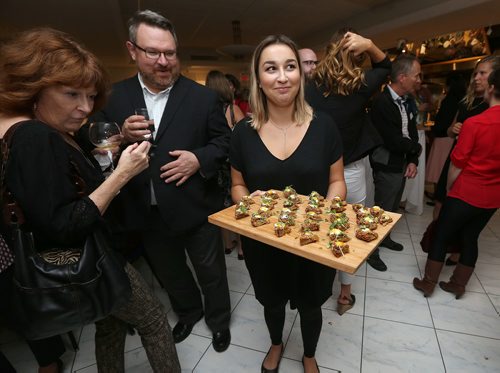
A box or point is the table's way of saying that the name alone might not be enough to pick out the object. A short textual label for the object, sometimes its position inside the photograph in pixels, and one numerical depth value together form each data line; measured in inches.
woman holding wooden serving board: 50.8
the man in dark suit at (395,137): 93.7
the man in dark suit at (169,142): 56.5
